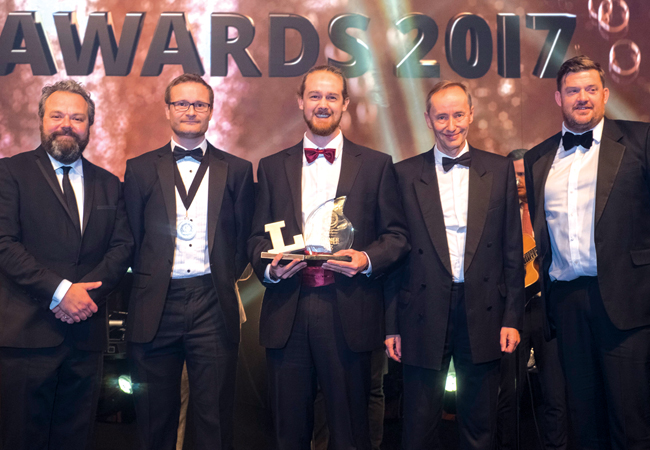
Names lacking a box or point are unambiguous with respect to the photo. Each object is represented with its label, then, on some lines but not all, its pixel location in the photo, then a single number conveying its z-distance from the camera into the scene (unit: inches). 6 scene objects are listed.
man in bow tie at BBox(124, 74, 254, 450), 104.8
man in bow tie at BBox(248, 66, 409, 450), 99.7
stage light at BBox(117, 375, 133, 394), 140.5
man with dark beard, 104.7
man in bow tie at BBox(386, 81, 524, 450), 100.8
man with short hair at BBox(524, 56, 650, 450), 96.8
